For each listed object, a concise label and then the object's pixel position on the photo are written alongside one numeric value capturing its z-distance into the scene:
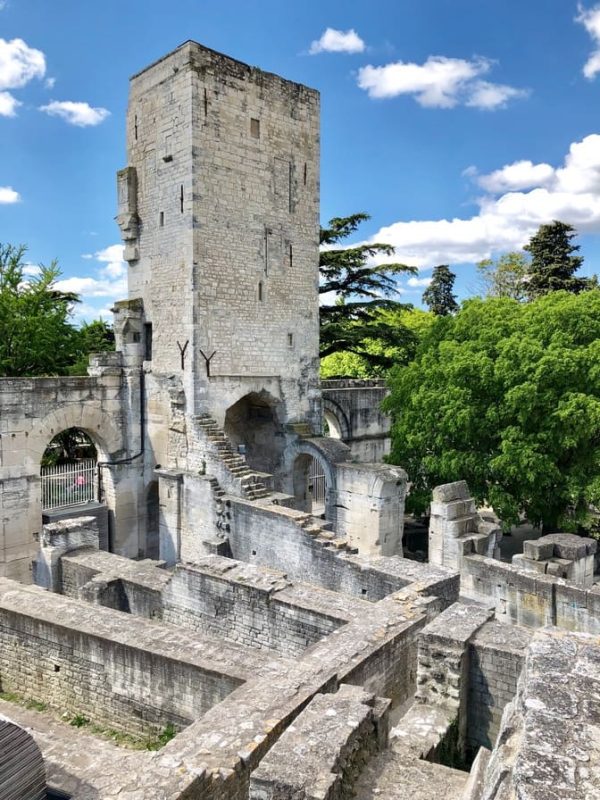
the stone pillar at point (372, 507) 15.64
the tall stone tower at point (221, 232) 16.06
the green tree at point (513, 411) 14.44
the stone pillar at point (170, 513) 16.12
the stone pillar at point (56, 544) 12.24
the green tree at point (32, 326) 20.83
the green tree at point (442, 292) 46.38
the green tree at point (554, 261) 31.16
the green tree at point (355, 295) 25.73
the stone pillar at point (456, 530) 13.35
